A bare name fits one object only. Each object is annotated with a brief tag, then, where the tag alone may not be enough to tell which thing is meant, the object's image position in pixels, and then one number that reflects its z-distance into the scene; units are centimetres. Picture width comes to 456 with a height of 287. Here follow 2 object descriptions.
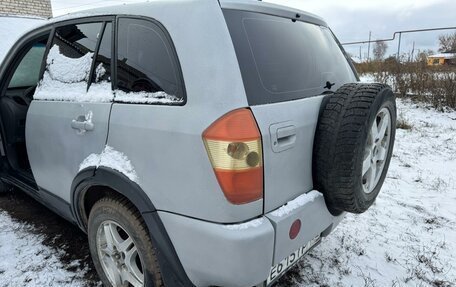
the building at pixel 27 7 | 1070
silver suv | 146
